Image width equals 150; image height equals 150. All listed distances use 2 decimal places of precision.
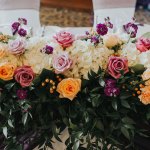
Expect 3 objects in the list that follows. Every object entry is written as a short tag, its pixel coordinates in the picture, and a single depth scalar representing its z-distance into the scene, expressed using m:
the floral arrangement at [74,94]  1.12
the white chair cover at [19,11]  2.22
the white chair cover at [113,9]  2.31
